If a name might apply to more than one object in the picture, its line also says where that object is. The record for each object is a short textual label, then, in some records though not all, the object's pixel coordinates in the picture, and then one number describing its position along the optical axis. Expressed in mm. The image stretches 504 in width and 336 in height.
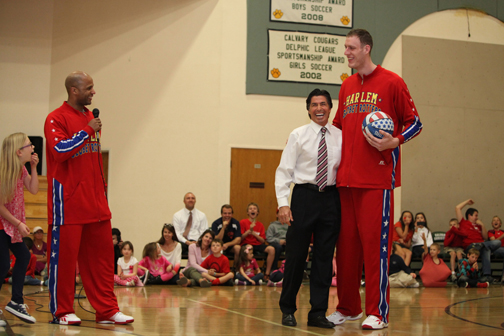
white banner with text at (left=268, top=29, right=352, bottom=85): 10297
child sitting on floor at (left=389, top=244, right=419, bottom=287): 8258
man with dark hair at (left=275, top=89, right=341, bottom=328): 3805
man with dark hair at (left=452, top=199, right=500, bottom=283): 9461
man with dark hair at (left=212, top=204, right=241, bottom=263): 8828
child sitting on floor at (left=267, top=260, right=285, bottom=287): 8106
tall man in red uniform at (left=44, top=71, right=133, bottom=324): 3656
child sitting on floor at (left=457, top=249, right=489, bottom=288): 8656
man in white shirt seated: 9000
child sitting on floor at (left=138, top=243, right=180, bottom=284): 7922
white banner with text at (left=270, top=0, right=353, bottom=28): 10328
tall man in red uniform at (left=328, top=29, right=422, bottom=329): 3627
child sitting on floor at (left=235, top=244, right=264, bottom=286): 8284
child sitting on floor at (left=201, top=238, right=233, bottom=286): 7965
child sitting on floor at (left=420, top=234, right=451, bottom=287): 8529
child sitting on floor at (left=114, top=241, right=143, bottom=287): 7633
